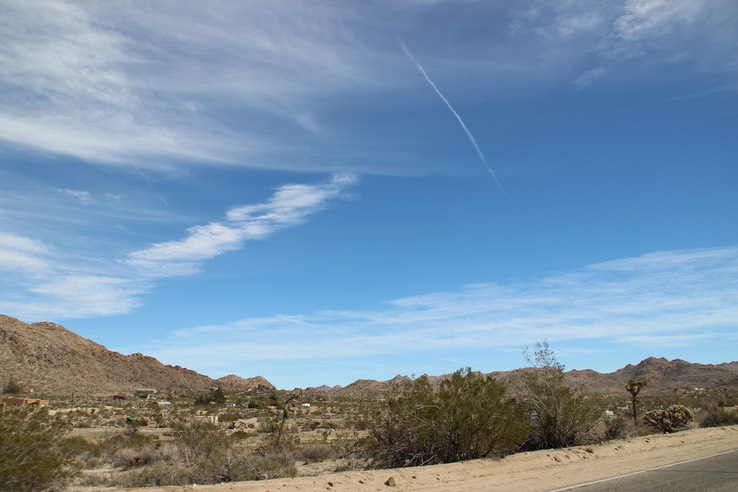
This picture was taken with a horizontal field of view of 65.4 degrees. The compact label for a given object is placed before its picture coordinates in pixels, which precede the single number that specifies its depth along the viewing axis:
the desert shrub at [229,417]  43.02
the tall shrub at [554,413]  23.02
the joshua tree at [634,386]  41.41
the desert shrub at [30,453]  11.38
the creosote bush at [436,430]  18.66
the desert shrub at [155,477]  16.22
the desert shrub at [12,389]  59.95
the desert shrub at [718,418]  36.09
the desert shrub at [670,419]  32.72
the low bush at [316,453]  24.12
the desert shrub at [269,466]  17.56
